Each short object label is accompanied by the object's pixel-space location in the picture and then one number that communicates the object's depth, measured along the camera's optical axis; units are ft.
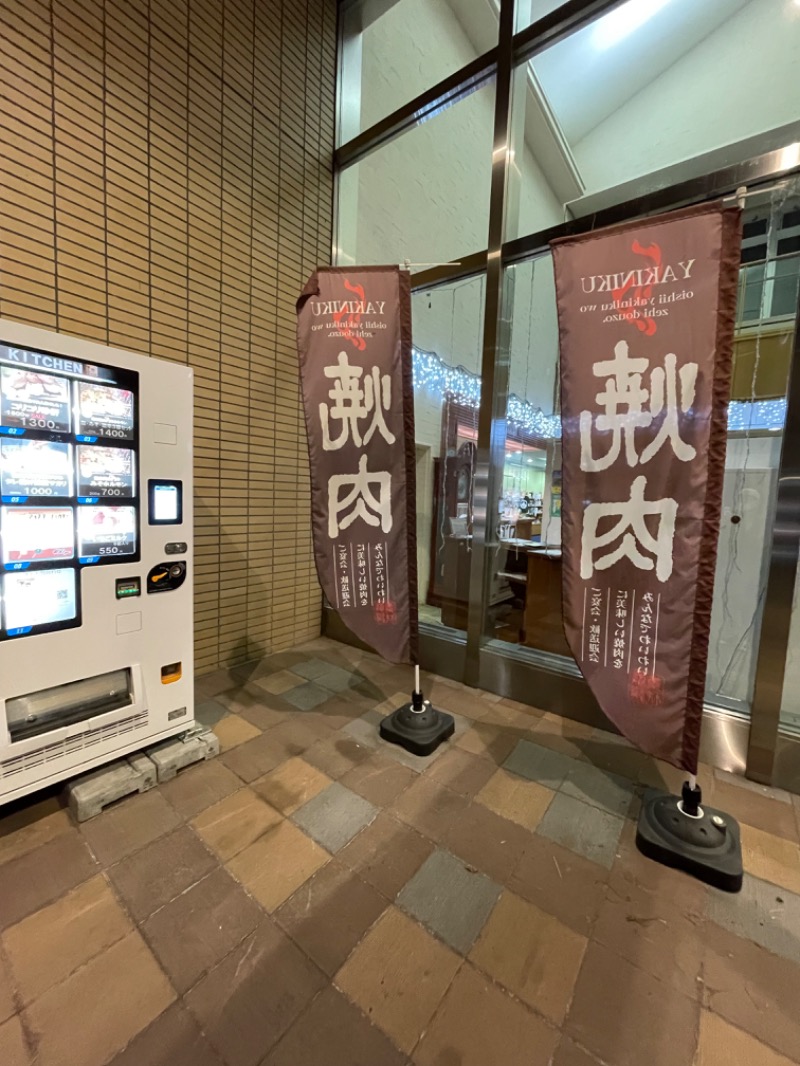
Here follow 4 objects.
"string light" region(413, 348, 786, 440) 7.95
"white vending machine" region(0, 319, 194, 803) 5.71
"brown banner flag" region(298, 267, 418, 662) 7.26
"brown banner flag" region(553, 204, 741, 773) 5.10
